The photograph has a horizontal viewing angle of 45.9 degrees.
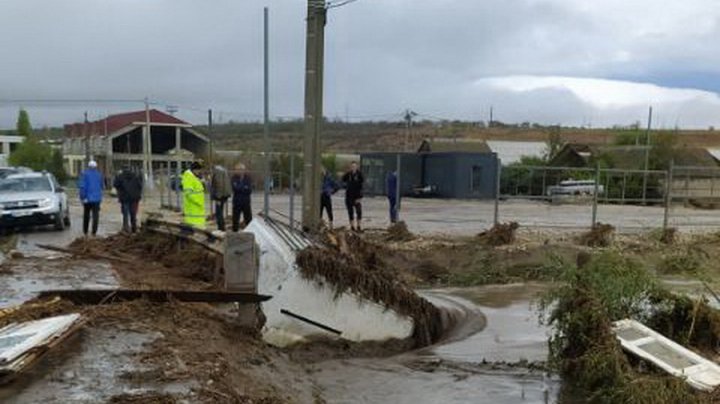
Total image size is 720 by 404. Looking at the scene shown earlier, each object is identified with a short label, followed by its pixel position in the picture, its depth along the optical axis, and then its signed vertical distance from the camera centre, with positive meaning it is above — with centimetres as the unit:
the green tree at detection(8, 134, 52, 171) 9119 -499
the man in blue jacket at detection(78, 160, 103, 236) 1794 -171
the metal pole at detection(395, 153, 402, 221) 2165 -179
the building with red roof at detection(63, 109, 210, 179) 8294 -243
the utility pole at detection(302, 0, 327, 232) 1323 +16
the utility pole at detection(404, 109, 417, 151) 7039 -70
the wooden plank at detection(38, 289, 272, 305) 792 -172
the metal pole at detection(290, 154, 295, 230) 1923 -168
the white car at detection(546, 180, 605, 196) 3311 -252
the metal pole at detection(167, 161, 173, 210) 3158 -299
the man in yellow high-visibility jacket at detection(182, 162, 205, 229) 1691 -170
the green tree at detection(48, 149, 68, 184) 8246 -566
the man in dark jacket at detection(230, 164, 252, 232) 1853 -169
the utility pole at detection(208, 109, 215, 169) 2234 -62
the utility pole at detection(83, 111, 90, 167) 7281 -190
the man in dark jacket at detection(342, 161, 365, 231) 2059 -177
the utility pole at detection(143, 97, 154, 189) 4748 -330
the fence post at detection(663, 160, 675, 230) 1970 -157
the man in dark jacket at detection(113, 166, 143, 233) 1847 -175
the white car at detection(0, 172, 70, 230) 2048 -229
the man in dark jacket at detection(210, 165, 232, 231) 1916 -170
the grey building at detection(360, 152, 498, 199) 4670 -305
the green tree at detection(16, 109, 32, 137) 12948 -191
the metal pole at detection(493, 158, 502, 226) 1973 -160
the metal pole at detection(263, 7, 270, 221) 1397 +51
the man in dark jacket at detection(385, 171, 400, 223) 2198 -202
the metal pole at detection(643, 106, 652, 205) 2477 -160
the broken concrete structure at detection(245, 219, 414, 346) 973 -218
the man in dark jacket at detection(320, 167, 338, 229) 2100 -183
